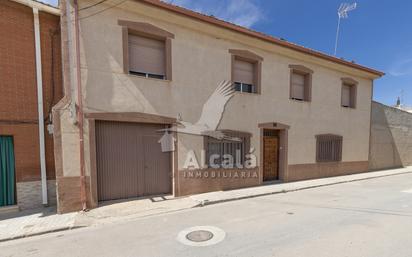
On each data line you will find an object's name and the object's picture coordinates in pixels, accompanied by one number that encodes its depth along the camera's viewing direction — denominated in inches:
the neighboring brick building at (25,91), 230.1
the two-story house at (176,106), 227.9
